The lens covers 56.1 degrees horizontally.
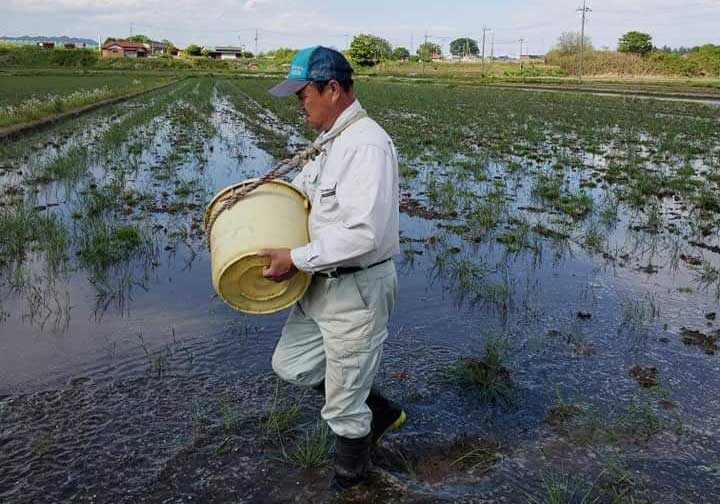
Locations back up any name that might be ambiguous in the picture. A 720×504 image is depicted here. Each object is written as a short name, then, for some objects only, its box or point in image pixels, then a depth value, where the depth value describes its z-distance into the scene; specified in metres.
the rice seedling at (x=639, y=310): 4.32
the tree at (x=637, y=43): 71.56
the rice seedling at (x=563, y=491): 2.46
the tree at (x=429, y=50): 87.07
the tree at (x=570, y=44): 71.56
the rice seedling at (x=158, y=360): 3.52
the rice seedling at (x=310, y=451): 2.72
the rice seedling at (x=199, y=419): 2.96
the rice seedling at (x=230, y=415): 2.98
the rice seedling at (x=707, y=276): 5.01
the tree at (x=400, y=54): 98.38
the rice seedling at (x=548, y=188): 7.96
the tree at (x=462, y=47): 145.75
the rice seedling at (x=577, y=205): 7.18
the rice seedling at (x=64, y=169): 8.65
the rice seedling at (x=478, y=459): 2.75
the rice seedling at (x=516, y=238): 5.92
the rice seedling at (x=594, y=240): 5.97
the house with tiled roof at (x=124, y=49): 84.12
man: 2.17
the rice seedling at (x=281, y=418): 2.96
